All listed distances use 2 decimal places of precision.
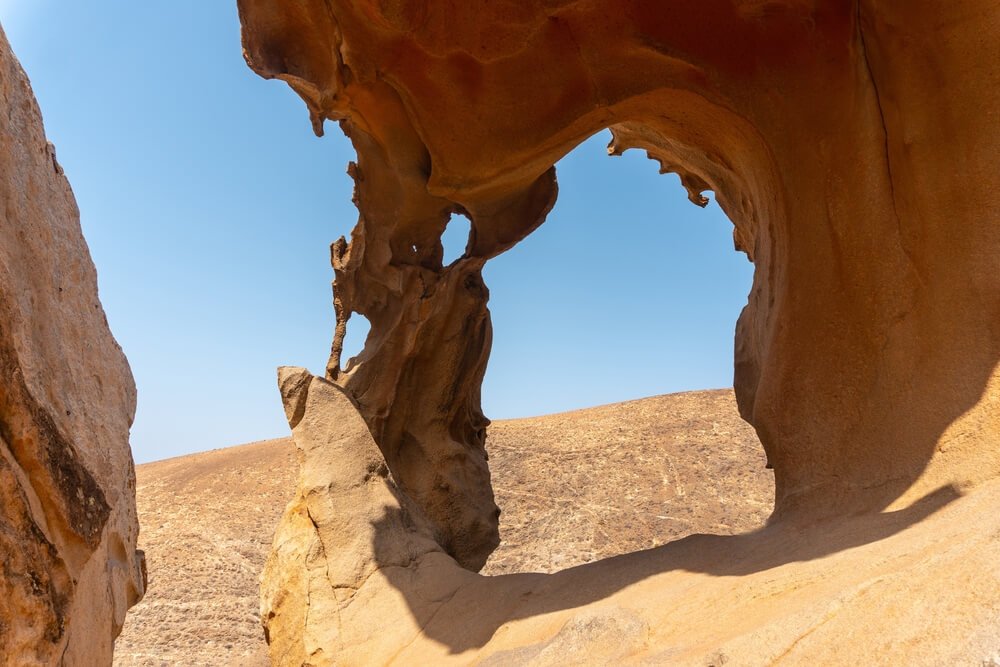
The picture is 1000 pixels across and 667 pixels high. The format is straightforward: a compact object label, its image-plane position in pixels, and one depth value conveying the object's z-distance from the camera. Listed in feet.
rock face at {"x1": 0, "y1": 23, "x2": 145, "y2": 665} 6.62
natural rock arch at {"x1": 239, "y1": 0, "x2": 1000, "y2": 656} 10.95
